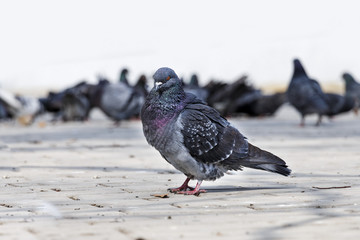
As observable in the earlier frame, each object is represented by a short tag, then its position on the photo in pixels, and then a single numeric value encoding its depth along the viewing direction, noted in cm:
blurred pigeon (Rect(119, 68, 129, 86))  1966
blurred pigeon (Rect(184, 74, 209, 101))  1900
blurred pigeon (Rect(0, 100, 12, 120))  2030
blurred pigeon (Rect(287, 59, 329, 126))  1516
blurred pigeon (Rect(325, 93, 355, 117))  1698
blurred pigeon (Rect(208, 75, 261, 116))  2034
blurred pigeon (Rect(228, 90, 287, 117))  2062
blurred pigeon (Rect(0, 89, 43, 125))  1973
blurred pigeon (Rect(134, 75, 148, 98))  1718
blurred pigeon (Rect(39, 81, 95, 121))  1961
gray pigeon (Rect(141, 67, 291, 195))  538
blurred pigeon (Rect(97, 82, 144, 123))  1627
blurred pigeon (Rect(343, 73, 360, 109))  1989
